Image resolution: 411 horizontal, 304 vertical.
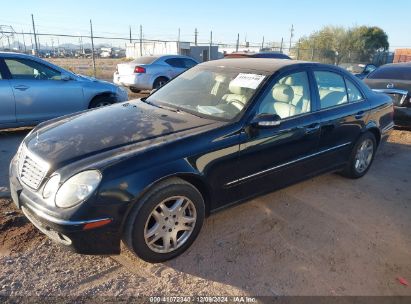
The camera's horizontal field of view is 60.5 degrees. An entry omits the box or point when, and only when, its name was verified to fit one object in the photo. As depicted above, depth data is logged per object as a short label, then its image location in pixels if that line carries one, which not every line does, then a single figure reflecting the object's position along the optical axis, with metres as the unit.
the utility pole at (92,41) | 15.87
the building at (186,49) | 24.59
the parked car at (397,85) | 6.69
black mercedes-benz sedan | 2.48
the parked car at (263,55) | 10.10
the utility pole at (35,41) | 14.32
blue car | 5.82
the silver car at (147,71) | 11.19
